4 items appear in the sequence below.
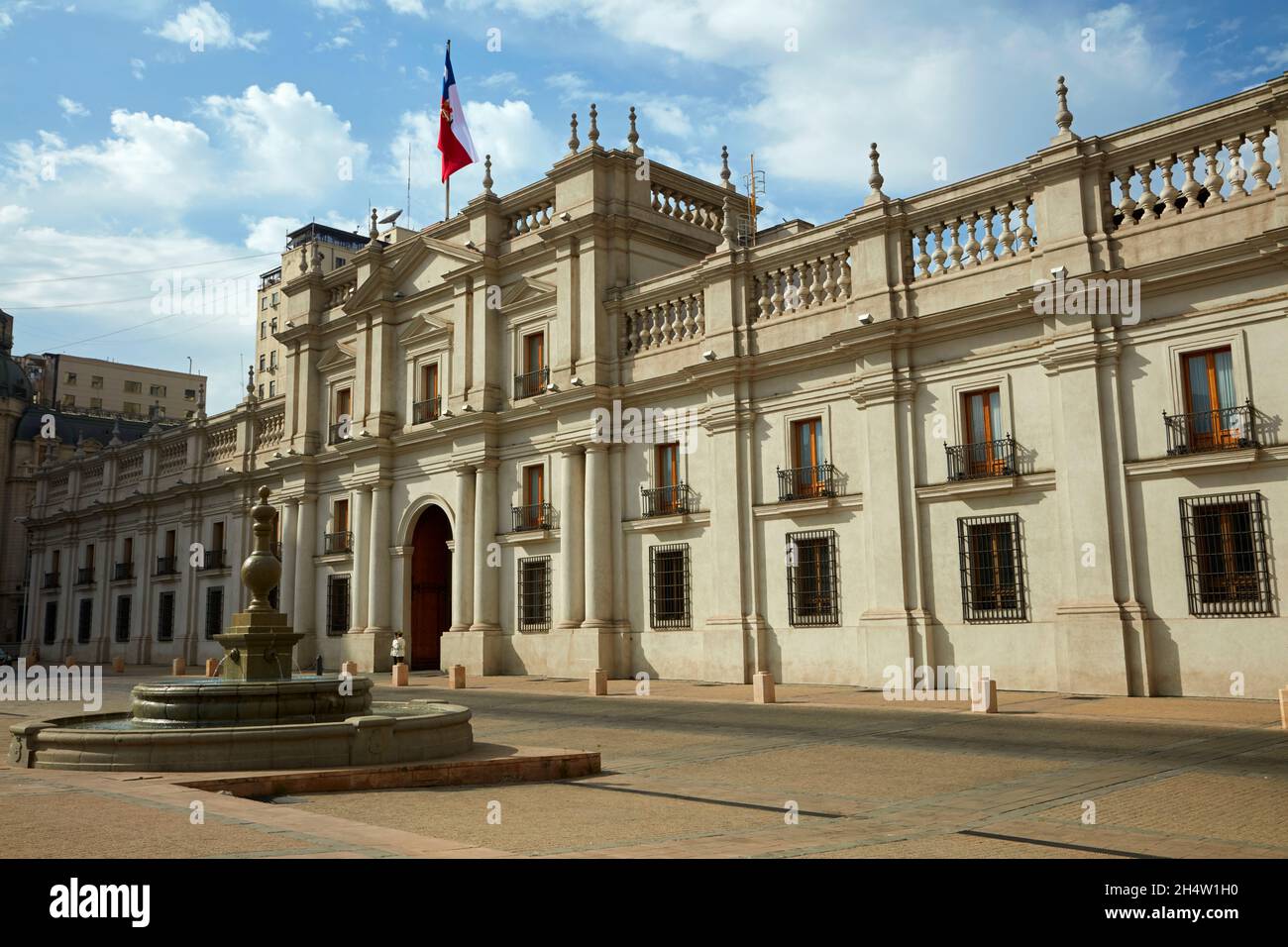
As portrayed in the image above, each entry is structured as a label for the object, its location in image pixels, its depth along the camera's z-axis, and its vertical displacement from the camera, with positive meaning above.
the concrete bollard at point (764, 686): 20.88 -1.22
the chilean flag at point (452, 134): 35.28 +16.32
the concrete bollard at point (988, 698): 17.86 -1.34
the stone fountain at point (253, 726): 11.01 -1.00
